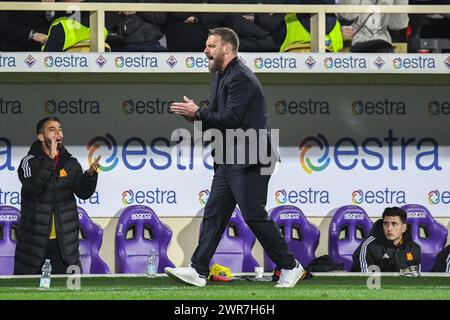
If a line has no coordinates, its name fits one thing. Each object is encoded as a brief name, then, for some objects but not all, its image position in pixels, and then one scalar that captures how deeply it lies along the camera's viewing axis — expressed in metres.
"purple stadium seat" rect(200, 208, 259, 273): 15.02
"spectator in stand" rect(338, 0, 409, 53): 15.27
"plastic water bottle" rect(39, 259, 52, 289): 11.39
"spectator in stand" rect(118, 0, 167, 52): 15.05
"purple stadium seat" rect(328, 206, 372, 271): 15.28
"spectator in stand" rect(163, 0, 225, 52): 15.52
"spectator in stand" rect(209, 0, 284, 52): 15.39
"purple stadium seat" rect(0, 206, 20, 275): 14.82
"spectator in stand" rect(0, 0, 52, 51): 14.98
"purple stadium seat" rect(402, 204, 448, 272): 15.36
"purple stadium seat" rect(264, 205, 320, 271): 15.17
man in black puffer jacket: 14.35
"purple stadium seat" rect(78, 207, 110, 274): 14.83
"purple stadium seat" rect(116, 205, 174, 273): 14.98
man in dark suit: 10.98
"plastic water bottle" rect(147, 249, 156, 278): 12.95
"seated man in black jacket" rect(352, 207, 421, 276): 14.03
